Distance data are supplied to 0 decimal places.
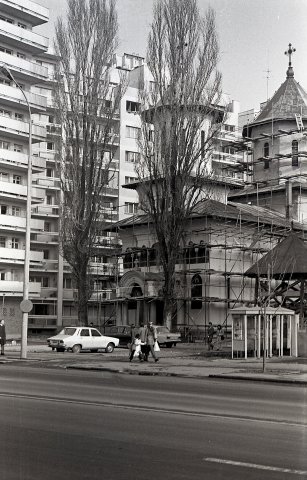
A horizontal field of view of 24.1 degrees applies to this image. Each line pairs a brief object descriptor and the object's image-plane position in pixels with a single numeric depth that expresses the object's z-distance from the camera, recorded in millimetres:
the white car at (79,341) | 34281
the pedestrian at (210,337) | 35312
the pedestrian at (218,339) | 37647
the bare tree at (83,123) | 43938
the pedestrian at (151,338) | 26875
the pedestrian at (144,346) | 27152
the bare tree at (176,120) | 41969
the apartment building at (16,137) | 58344
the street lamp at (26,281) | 29156
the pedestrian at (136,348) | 27562
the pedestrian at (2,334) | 32031
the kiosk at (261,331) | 28234
